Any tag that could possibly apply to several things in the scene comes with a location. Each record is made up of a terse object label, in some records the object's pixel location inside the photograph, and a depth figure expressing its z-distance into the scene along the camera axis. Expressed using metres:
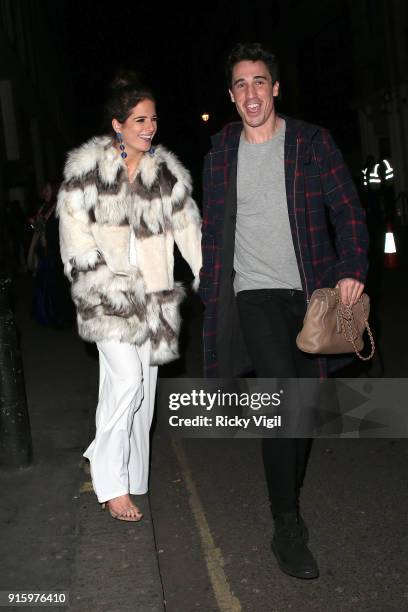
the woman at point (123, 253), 3.85
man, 3.56
